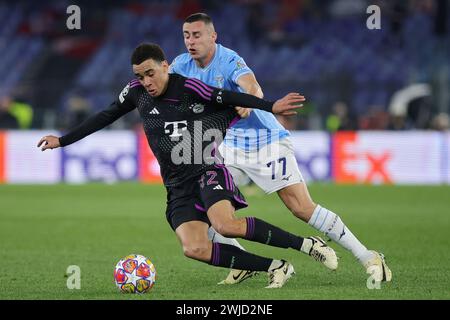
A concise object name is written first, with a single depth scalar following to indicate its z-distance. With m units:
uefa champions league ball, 13.87
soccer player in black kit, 14.27
